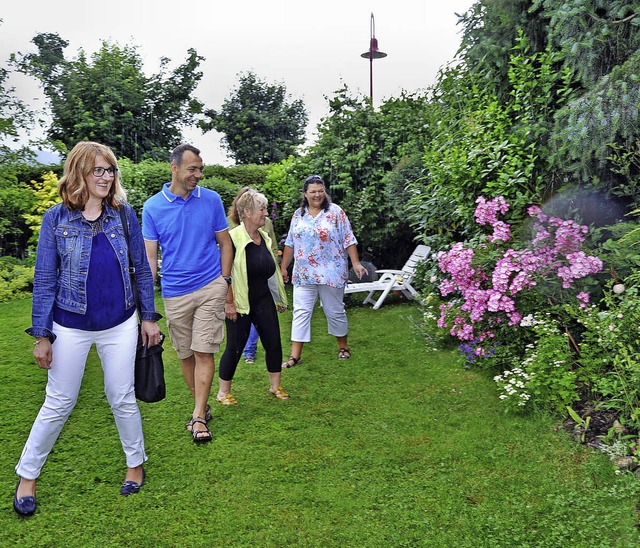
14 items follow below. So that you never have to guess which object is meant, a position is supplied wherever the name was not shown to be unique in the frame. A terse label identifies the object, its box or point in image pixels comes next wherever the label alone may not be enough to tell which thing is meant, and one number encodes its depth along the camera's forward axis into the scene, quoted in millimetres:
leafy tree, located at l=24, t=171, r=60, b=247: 11945
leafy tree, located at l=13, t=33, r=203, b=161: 23625
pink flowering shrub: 5176
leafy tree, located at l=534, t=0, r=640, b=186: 4805
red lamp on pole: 17672
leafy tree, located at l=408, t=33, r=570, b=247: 5809
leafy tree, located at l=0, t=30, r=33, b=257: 10289
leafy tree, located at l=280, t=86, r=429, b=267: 9750
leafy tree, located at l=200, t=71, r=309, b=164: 37250
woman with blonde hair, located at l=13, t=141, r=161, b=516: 3273
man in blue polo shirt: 4359
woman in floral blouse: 6297
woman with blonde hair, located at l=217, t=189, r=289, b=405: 5062
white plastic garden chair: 9242
